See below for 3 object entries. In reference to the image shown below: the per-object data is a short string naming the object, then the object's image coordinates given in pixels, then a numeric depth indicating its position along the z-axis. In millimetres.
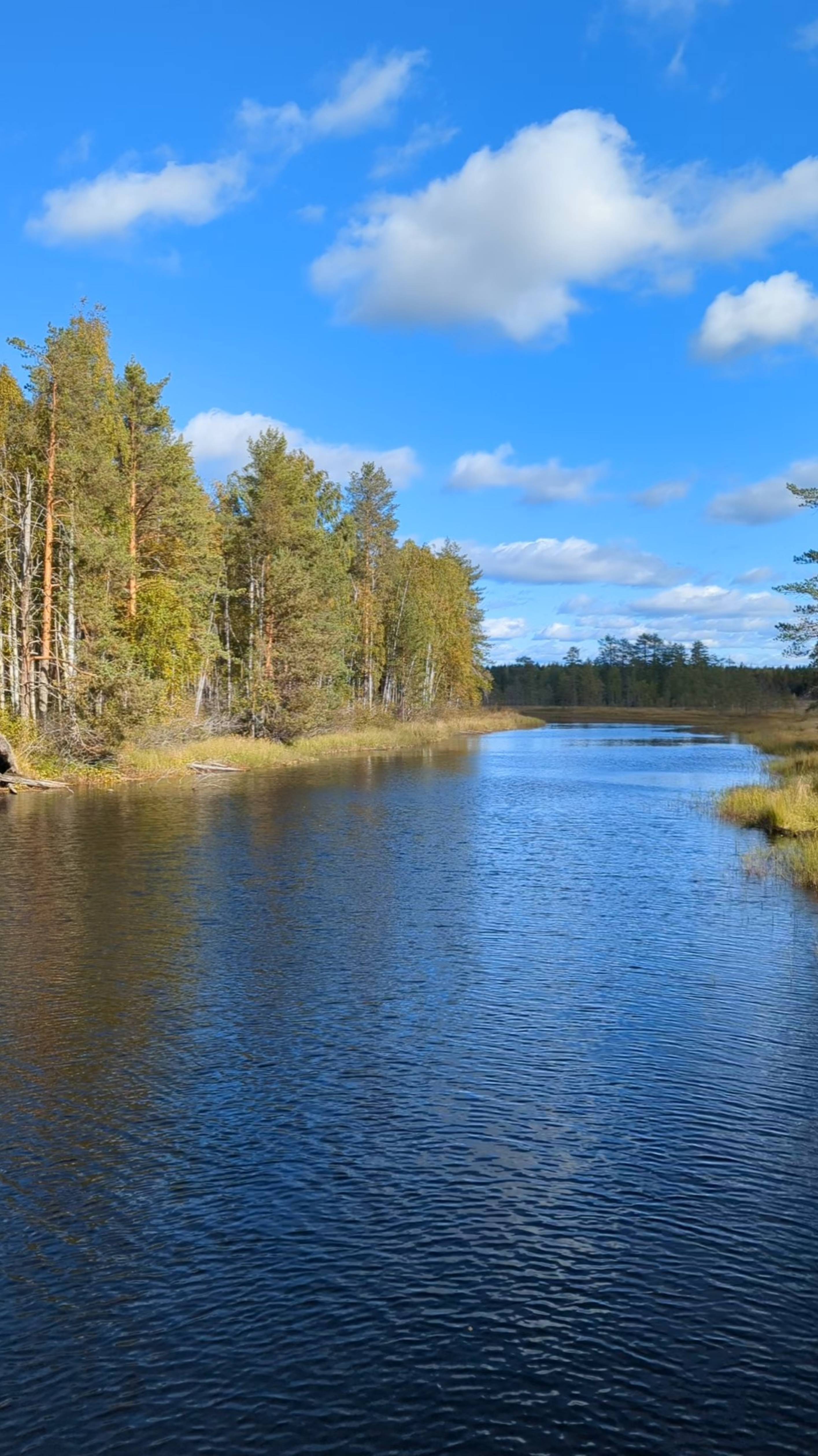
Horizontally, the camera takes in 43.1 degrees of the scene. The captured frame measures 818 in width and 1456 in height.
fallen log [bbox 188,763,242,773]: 43594
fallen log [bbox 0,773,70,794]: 35562
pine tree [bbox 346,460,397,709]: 73688
